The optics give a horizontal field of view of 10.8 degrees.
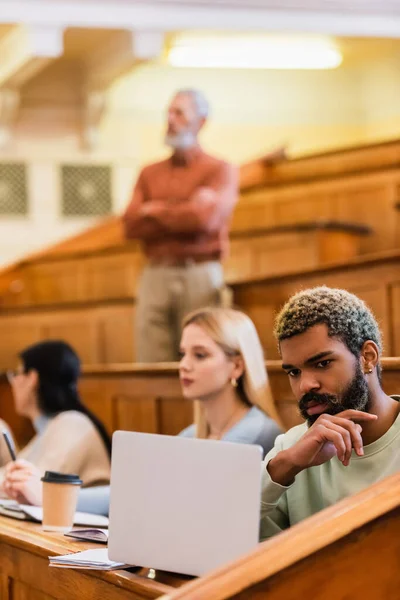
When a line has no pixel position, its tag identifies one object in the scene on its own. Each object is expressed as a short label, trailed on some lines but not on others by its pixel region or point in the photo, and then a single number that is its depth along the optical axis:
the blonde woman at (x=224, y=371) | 4.73
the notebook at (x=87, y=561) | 3.89
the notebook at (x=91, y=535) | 4.15
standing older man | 6.05
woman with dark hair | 5.18
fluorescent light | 8.79
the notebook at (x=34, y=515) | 4.44
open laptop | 3.68
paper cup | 4.34
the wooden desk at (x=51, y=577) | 3.80
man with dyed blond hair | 3.85
